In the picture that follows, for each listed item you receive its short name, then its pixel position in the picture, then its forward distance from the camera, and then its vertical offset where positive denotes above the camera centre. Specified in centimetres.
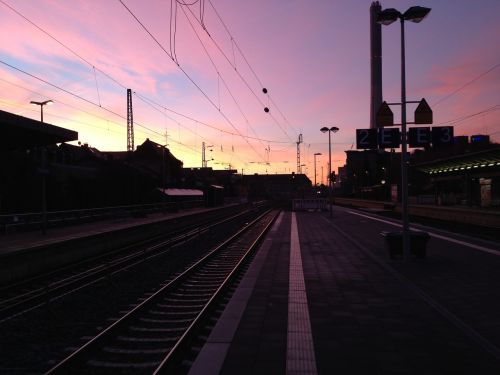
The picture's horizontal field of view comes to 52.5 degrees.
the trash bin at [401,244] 1346 -135
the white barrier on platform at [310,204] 5022 -99
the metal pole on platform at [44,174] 1861 +84
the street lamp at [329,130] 4072 +519
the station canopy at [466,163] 3187 +225
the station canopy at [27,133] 1348 +191
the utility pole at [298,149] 7691 +695
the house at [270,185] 15365 +299
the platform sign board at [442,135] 1330 +153
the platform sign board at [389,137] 1344 +151
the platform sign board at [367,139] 1371 +149
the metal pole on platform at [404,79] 1220 +290
